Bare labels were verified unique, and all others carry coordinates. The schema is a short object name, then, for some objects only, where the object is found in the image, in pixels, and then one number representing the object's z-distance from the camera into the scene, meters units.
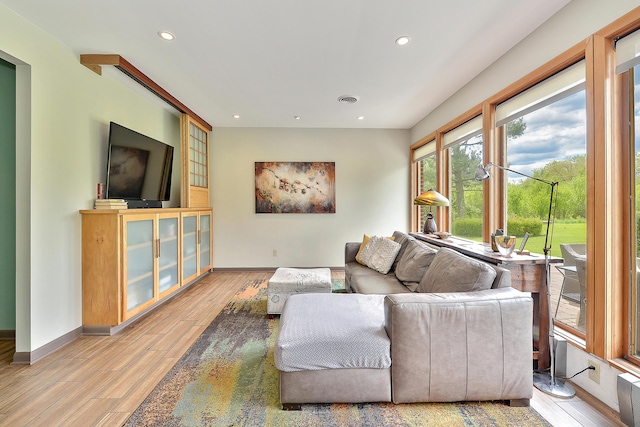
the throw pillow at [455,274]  1.91
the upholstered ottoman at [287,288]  2.97
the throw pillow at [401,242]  3.34
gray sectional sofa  1.60
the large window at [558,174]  1.97
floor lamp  1.78
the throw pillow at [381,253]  3.31
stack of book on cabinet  2.74
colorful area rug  1.54
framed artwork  5.14
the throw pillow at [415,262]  2.73
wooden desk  2.00
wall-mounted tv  2.93
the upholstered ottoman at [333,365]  1.58
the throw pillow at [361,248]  3.72
